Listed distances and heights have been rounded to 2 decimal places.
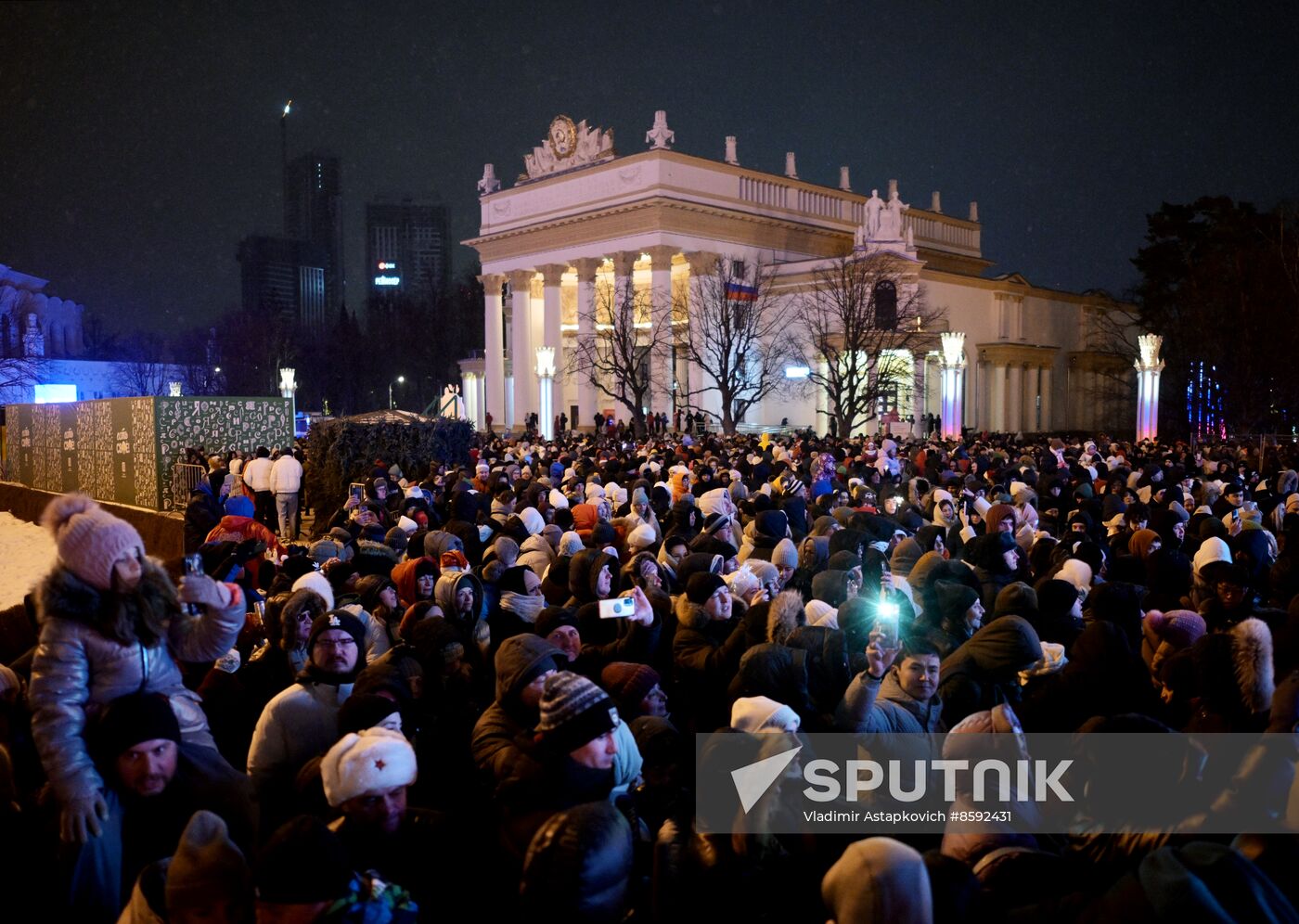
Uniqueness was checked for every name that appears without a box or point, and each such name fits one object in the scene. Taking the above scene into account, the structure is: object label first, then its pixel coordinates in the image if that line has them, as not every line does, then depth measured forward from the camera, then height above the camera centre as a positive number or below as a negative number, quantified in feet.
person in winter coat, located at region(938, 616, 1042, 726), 15.12 -4.05
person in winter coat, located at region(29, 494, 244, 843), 10.70 -2.58
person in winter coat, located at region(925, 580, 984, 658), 18.57 -3.95
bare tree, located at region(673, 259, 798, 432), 133.39 +12.28
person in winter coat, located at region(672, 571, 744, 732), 17.35 -4.29
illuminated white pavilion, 147.95 +24.28
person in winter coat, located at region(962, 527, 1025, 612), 23.00 -3.48
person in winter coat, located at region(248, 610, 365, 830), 13.29 -4.25
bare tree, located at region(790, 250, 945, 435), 124.67 +12.65
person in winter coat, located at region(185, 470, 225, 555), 37.60 -3.85
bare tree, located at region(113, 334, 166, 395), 233.76 +11.65
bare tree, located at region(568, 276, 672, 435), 132.46 +11.31
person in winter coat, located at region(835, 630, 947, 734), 13.07 -3.98
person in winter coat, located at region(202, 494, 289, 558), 29.76 -3.51
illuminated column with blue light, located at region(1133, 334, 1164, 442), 98.32 +2.62
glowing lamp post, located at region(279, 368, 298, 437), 134.74 +5.53
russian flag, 137.49 +18.04
